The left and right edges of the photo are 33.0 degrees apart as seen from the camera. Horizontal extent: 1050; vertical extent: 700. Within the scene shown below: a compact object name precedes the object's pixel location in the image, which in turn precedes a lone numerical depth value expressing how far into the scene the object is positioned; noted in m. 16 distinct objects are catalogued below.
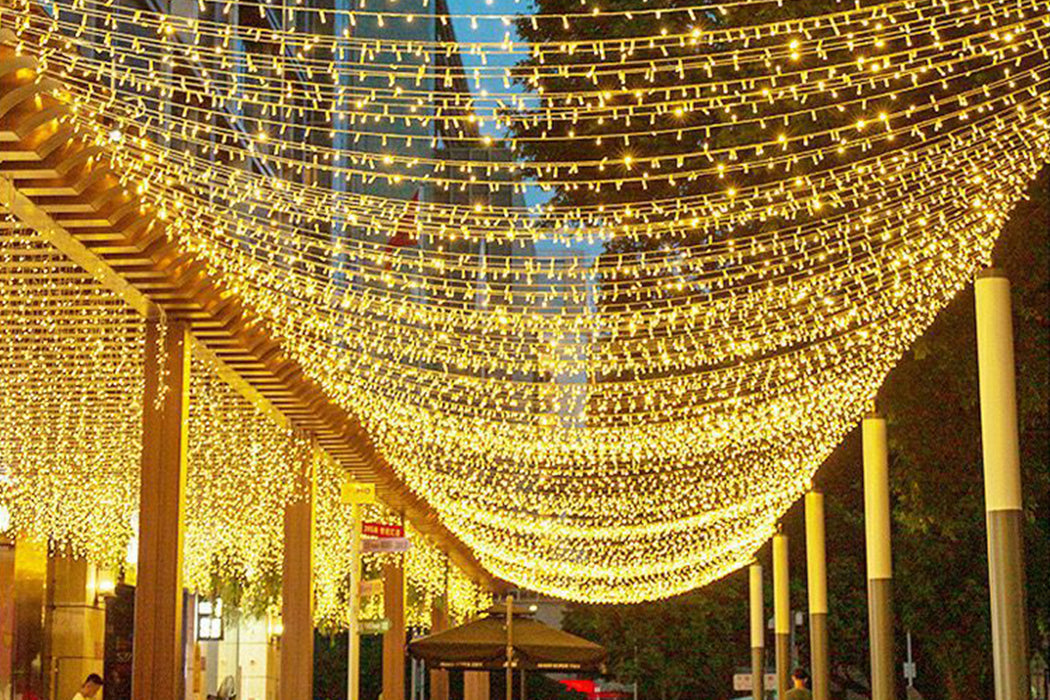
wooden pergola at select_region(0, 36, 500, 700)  7.32
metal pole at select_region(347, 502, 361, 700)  16.32
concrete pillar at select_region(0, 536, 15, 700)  18.53
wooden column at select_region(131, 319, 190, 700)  10.41
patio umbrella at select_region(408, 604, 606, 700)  15.37
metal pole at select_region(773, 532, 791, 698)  18.12
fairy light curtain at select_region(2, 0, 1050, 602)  9.47
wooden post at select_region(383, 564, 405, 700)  21.39
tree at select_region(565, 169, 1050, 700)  16.11
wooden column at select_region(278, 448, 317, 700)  14.62
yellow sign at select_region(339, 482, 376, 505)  16.30
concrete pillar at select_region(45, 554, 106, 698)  20.83
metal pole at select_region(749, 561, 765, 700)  21.69
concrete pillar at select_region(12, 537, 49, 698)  19.19
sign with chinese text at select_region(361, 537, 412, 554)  16.17
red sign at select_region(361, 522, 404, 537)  16.95
